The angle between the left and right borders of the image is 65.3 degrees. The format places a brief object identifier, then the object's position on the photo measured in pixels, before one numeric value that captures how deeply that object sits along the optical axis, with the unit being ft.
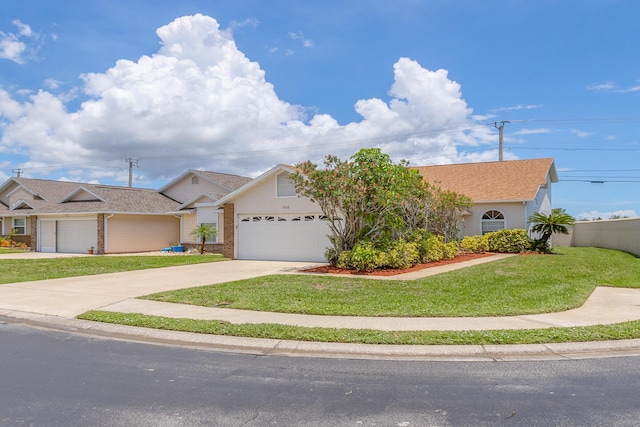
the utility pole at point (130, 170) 187.43
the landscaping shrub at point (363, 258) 53.03
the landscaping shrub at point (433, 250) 63.48
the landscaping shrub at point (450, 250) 68.49
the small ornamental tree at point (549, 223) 76.80
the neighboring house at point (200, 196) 95.25
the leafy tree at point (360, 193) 54.44
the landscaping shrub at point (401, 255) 54.44
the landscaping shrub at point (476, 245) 80.38
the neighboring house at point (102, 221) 96.37
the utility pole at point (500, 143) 127.34
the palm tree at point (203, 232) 91.15
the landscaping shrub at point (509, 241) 79.10
